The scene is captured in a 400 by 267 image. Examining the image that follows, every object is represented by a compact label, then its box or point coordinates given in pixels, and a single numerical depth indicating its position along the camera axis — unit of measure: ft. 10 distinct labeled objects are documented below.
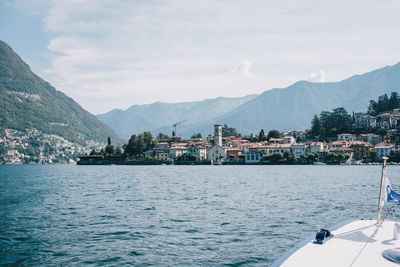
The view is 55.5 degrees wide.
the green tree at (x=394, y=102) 583.70
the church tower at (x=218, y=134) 572.51
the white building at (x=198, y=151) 573.53
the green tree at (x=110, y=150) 625.41
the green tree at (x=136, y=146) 591.49
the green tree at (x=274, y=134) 616.18
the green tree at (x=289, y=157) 465.88
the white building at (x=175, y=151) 590.14
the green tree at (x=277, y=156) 474.90
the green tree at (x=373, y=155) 433.07
